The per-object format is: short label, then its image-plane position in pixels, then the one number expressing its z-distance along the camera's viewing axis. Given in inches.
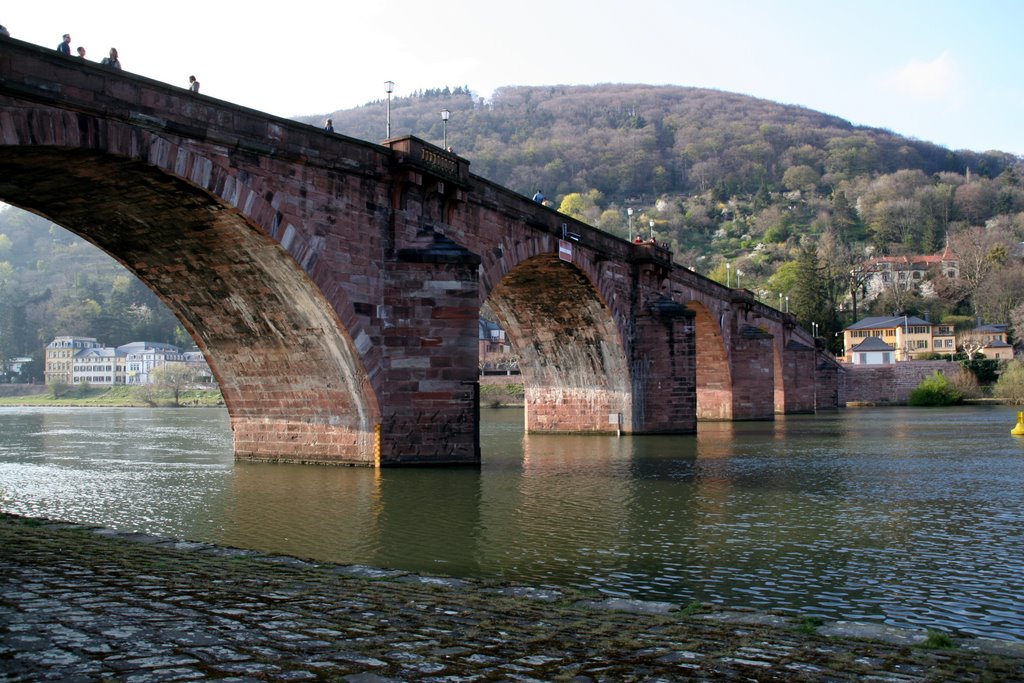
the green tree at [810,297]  3873.0
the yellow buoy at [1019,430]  1289.4
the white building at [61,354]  5147.6
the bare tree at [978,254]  4040.4
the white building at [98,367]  5064.0
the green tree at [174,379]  3981.3
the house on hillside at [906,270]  4429.1
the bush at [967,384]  2930.6
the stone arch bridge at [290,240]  578.6
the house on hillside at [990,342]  3432.6
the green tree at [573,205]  5448.3
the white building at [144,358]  5064.0
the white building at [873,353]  3705.7
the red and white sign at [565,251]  1131.9
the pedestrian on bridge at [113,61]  600.4
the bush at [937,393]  2869.1
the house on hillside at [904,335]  3818.9
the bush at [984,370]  3036.4
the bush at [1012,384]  2642.7
